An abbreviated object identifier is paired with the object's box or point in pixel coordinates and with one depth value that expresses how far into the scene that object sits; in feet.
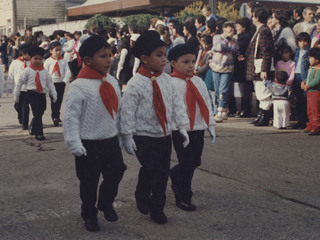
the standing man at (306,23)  34.35
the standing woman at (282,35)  32.40
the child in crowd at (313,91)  27.96
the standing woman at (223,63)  33.09
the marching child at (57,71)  33.53
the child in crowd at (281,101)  30.25
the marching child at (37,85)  28.30
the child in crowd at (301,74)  29.78
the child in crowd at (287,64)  30.78
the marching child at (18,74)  31.60
